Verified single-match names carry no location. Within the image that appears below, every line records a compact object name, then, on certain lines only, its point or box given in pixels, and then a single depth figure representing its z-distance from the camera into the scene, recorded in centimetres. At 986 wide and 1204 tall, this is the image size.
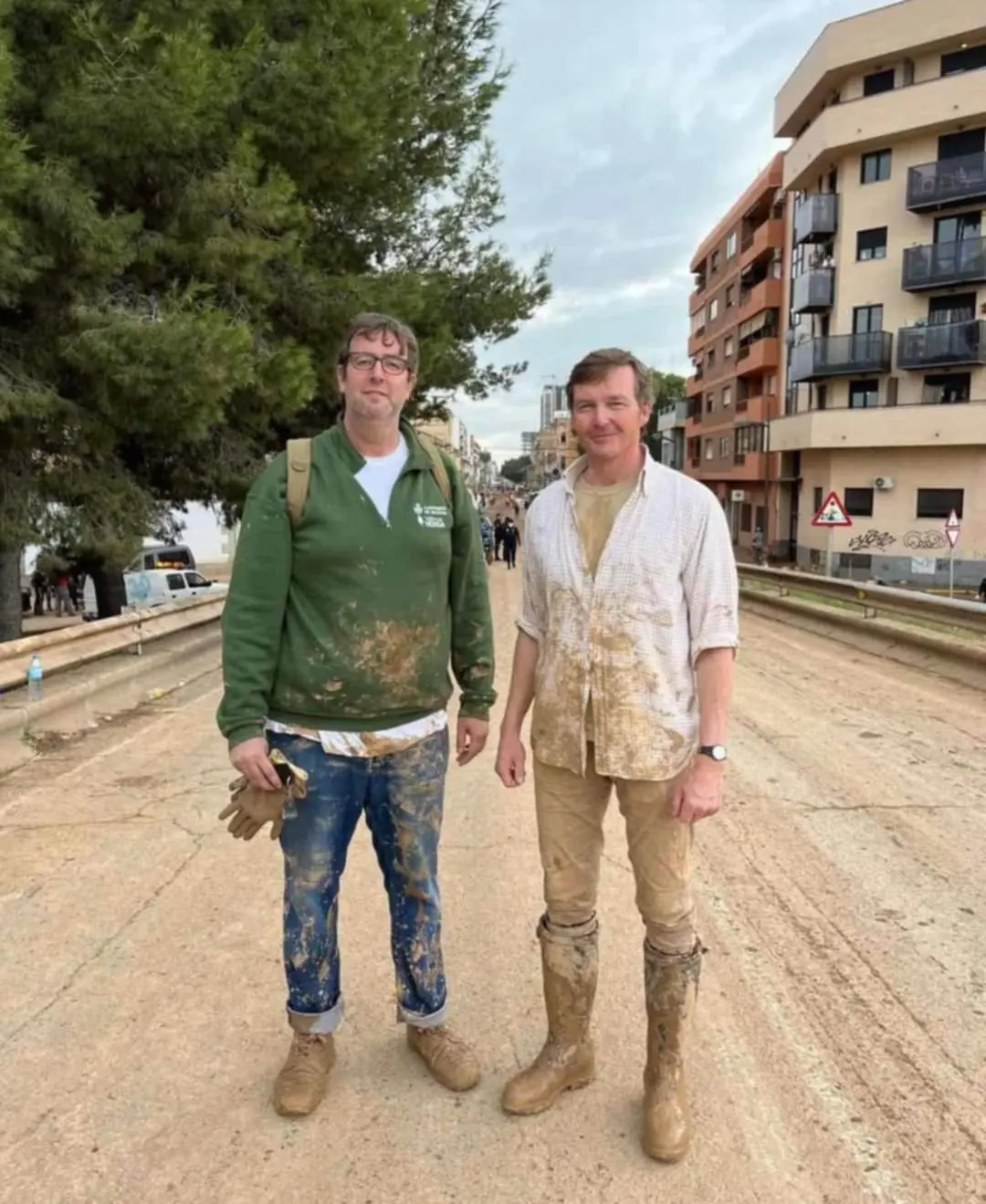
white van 2100
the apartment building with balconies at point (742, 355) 4344
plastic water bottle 732
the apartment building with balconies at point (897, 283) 3244
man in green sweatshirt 261
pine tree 758
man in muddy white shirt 252
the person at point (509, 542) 3225
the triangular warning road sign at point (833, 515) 1966
